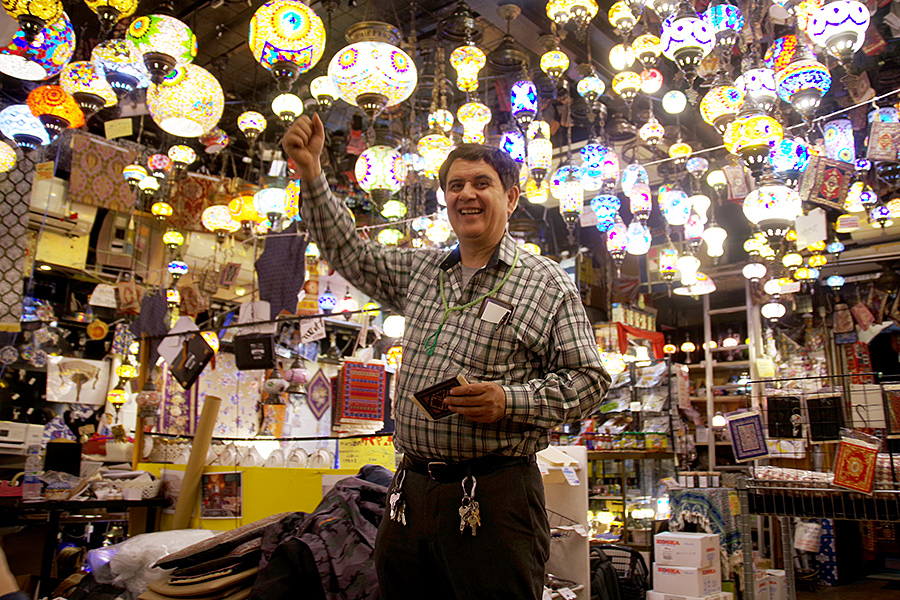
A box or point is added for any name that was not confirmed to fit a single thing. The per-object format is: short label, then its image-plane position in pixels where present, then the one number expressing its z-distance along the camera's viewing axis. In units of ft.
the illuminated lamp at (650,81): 14.57
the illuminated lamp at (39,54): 13.07
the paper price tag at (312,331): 16.07
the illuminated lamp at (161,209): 23.57
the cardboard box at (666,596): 12.81
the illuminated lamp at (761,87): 11.70
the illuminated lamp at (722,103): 12.60
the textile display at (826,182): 15.46
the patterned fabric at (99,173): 23.30
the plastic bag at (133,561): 9.34
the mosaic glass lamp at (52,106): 14.16
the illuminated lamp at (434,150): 15.23
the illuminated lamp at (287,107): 14.83
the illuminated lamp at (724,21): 11.25
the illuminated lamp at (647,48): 13.42
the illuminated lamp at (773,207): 12.41
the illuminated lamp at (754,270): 23.00
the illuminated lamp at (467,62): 15.81
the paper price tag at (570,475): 10.52
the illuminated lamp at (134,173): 21.09
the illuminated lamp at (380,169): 15.52
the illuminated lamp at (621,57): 14.17
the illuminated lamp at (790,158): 13.92
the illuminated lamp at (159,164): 22.76
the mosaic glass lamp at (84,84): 13.39
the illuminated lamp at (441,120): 15.98
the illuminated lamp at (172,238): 25.22
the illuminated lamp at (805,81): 12.15
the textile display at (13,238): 13.38
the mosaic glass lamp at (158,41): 12.02
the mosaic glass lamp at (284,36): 11.58
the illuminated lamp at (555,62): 15.03
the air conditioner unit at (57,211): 23.75
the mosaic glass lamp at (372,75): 11.73
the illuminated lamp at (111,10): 11.73
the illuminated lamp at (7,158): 13.43
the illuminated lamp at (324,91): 14.76
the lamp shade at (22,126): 14.58
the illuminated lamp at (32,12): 11.05
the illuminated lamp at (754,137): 11.50
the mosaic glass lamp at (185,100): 13.19
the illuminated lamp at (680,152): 16.85
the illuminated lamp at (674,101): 16.71
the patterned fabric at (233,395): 30.99
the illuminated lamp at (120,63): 12.71
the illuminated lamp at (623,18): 13.47
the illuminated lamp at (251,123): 17.71
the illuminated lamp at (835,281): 26.89
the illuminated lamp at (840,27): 10.38
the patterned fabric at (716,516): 14.99
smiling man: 4.23
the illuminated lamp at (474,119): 16.16
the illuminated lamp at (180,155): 19.43
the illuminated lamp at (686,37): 10.95
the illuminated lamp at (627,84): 14.24
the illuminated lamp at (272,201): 17.85
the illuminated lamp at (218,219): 21.57
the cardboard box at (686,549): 13.05
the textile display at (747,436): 11.16
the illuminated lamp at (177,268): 22.87
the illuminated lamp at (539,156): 15.71
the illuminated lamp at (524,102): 15.60
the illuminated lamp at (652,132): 16.72
